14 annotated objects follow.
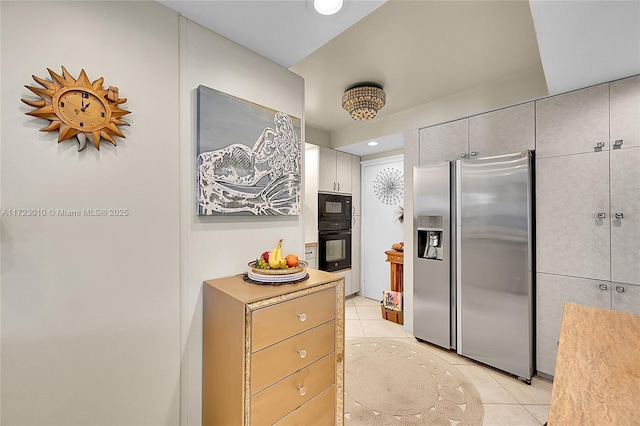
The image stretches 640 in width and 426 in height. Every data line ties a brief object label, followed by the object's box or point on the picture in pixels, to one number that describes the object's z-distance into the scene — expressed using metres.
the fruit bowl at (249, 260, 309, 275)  1.43
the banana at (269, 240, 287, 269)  1.48
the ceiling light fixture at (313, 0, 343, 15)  1.30
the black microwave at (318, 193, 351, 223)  3.86
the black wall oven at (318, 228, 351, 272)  3.83
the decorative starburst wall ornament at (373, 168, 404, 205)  4.20
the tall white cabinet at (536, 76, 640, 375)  1.92
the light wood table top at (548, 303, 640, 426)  0.60
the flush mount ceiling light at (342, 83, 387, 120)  2.62
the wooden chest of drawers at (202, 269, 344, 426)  1.18
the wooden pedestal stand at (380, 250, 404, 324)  3.56
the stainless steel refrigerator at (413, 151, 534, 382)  2.28
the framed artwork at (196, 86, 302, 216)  1.46
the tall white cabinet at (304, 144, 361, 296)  3.81
